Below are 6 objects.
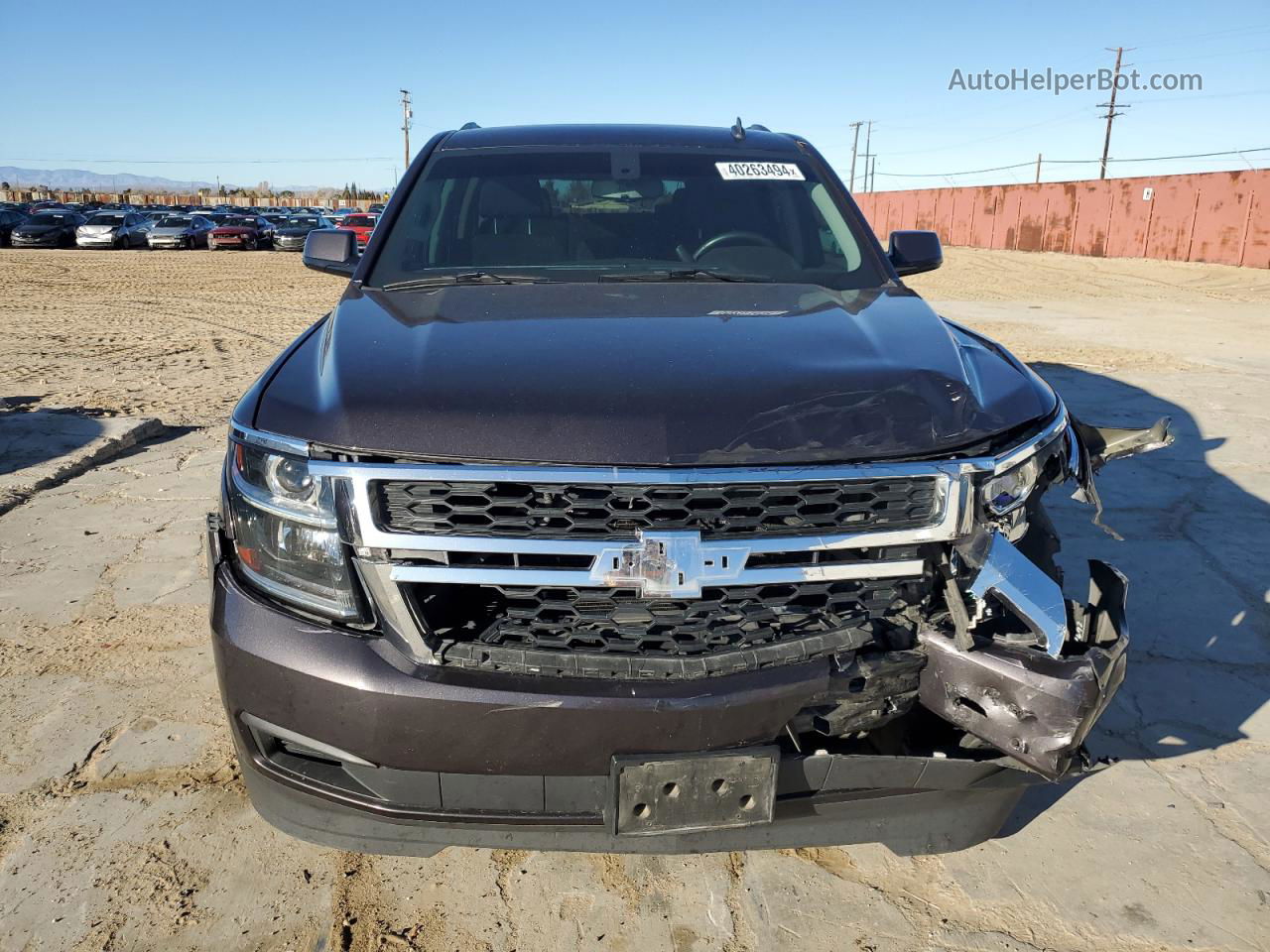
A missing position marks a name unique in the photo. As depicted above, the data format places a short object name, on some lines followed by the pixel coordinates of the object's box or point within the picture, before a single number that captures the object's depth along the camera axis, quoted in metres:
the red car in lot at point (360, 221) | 30.61
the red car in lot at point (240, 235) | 34.09
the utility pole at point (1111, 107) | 58.06
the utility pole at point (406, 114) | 72.44
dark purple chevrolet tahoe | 1.80
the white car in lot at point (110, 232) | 31.97
